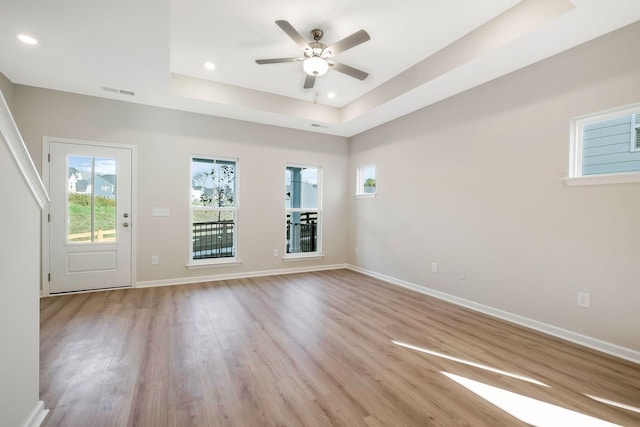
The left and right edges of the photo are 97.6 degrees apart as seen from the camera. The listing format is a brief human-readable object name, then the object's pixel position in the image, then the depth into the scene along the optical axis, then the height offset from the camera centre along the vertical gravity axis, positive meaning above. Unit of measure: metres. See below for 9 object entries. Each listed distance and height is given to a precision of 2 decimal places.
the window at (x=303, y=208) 5.84 +0.02
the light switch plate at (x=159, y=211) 4.37 -0.07
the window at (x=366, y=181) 5.43 +0.58
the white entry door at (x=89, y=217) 3.86 -0.16
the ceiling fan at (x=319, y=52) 2.60 +1.59
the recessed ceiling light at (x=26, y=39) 2.66 +1.61
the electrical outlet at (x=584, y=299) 2.58 -0.81
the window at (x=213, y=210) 4.82 -0.04
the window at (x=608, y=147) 2.41 +0.61
